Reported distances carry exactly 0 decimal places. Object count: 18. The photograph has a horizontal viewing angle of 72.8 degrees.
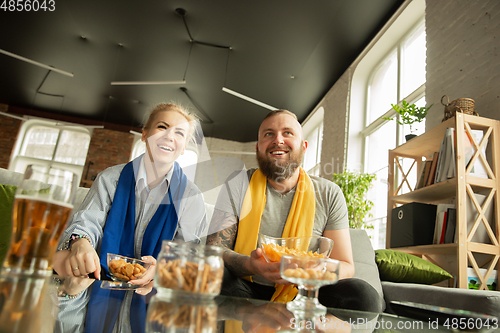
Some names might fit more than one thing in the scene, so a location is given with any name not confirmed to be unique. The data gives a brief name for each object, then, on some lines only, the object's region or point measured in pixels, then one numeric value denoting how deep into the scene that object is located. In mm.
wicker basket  2457
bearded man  1422
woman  1404
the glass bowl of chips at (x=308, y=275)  662
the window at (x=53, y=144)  9555
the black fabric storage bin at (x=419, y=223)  2625
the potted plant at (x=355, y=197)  4242
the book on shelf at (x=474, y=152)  2318
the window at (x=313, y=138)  7594
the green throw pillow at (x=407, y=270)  1950
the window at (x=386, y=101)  4266
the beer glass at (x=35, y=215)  522
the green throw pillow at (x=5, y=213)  1545
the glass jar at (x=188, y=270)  562
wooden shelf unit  2158
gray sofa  1261
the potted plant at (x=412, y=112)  3137
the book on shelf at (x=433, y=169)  2605
